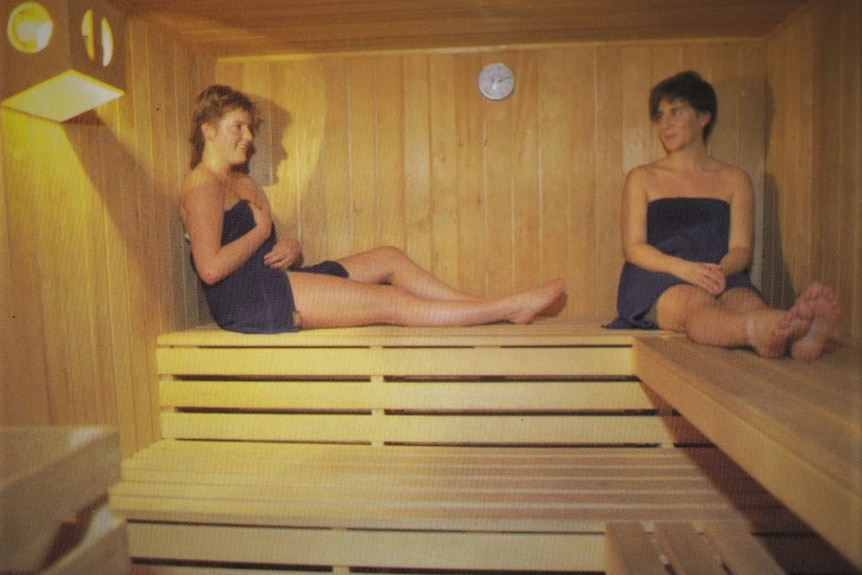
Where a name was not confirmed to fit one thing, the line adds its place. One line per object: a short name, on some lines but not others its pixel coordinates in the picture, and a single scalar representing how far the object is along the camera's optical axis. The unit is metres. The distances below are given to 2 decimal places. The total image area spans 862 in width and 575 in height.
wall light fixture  1.35
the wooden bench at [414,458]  1.44
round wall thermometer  2.53
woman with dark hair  1.89
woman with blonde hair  2.03
